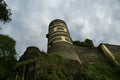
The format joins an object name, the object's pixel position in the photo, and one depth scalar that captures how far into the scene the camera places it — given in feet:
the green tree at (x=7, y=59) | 22.05
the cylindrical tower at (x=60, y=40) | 30.27
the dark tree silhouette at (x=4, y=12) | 22.21
